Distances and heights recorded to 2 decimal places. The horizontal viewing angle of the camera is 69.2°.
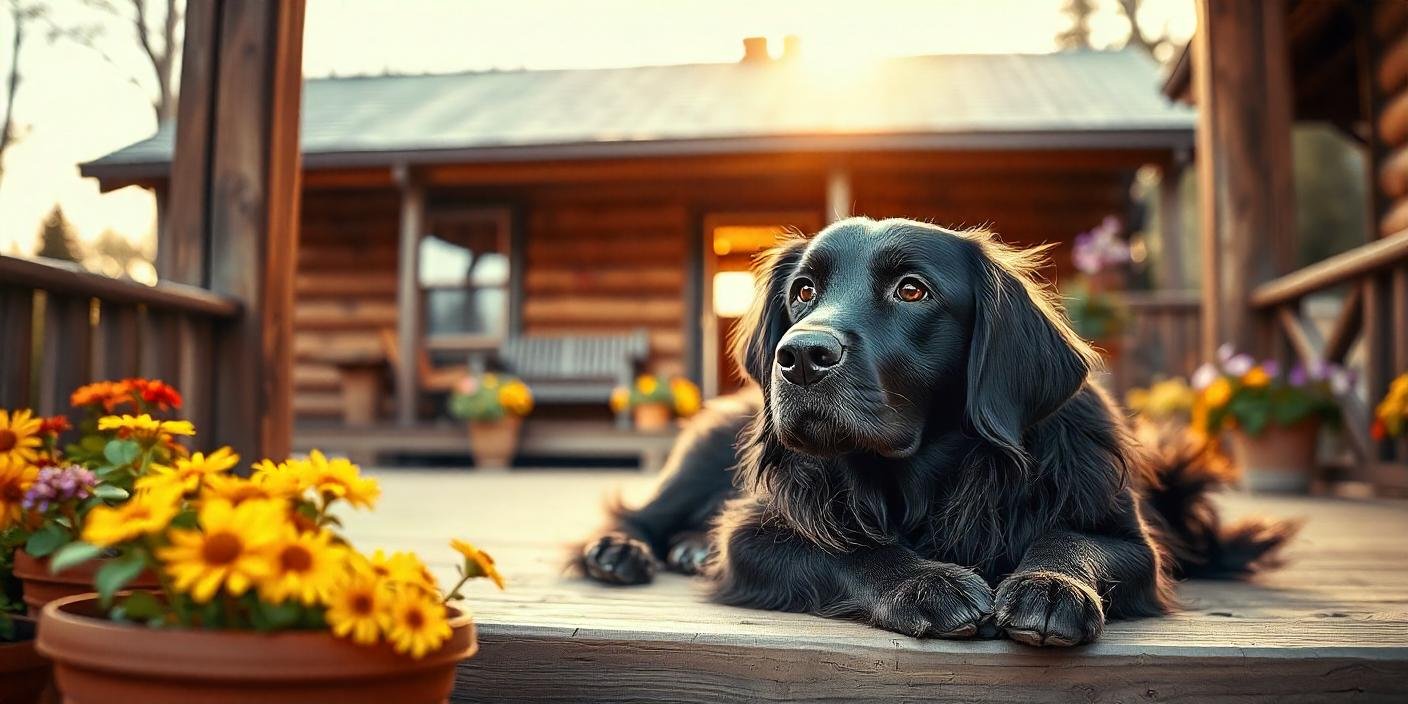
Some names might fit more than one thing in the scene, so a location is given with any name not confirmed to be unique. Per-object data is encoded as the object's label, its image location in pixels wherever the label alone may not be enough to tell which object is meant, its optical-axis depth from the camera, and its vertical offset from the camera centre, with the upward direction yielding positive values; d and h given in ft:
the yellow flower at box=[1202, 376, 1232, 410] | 17.06 +0.08
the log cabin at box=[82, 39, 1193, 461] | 30.63 +6.53
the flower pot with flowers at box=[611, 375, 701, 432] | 29.40 -0.33
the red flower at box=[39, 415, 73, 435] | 6.23 -0.27
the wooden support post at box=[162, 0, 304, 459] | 9.92 +1.97
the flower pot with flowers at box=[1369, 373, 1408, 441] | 12.92 -0.14
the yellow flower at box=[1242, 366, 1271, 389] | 16.72 +0.33
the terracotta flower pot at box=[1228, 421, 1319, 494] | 17.54 -1.02
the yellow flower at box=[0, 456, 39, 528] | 5.19 -0.53
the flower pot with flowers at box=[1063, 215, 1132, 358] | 27.48 +3.14
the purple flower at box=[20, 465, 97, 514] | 5.07 -0.53
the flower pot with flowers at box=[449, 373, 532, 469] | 28.45 -0.68
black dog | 5.76 -0.36
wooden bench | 31.86 +0.82
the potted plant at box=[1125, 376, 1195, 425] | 21.44 -0.12
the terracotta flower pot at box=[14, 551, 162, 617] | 5.28 -1.03
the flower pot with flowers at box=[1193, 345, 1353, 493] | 16.94 -0.22
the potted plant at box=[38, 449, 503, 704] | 3.43 -0.83
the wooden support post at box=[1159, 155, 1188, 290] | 30.53 +5.00
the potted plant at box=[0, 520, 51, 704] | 4.99 -1.37
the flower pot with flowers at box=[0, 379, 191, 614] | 5.09 -0.51
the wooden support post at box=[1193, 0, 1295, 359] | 16.63 +4.41
